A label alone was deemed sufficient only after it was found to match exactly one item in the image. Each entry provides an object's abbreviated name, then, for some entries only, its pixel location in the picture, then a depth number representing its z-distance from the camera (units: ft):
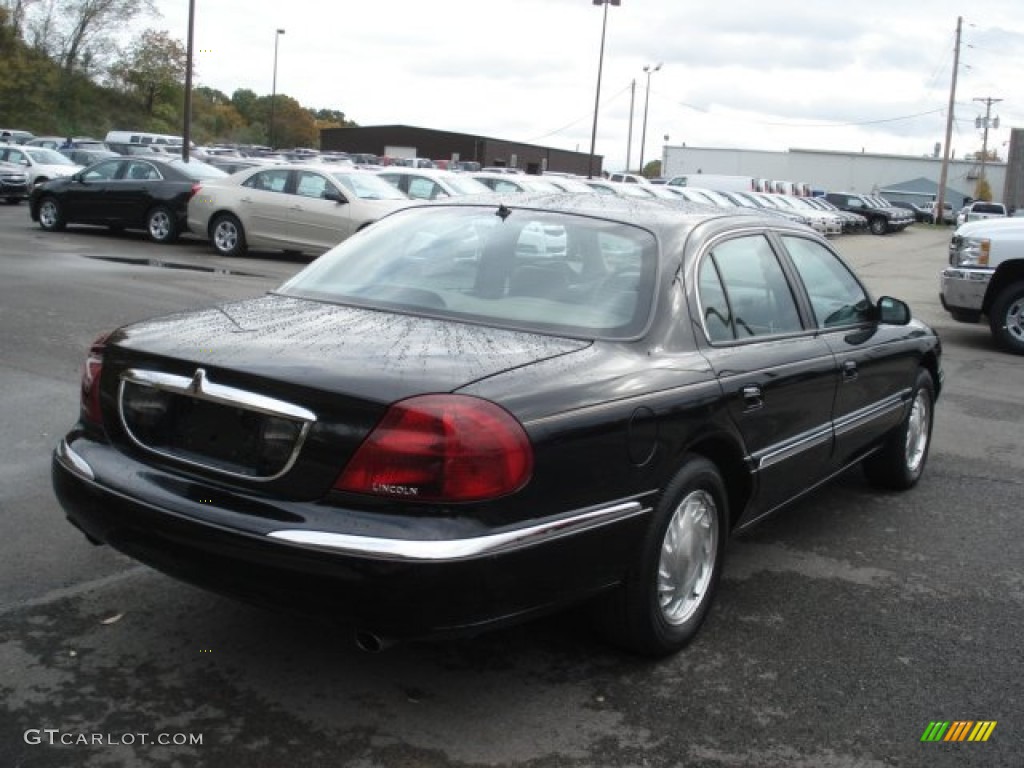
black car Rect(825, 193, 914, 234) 161.58
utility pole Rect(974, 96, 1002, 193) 305.00
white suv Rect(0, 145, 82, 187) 91.04
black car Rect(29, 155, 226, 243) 59.88
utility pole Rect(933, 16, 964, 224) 215.51
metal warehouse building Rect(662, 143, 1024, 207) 325.21
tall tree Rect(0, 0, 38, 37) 226.99
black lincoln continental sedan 9.55
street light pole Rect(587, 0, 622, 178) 144.87
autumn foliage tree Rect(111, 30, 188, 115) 257.55
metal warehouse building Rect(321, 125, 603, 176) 258.57
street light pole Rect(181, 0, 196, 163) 93.25
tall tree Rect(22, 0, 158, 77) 239.30
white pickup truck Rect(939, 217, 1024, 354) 38.83
